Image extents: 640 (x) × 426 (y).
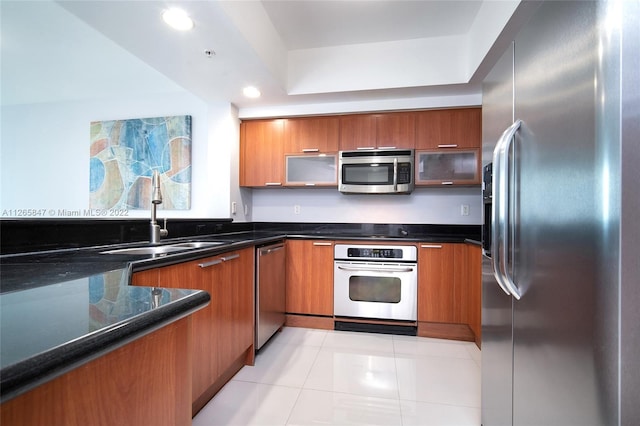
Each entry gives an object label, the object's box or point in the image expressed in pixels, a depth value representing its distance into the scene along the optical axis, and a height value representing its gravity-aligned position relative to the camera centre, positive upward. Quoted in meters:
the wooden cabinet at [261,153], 3.01 +0.69
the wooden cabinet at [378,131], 2.76 +0.87
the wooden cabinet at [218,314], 1.33 -0.59
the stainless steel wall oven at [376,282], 2.49 -0.61
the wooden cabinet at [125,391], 0.37 -0.29
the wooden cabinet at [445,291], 2.42 -0.67
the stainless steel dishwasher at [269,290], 2.10 -0.64
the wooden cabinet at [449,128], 2.65 +0.86
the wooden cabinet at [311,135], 2.89 +0.86
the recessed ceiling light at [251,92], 2.55 +1.18
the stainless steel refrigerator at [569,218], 0.58 +0.00
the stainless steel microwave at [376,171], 2.71 +0.45
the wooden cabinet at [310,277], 2.64 -0.61
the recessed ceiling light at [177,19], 1.54 +1.14
